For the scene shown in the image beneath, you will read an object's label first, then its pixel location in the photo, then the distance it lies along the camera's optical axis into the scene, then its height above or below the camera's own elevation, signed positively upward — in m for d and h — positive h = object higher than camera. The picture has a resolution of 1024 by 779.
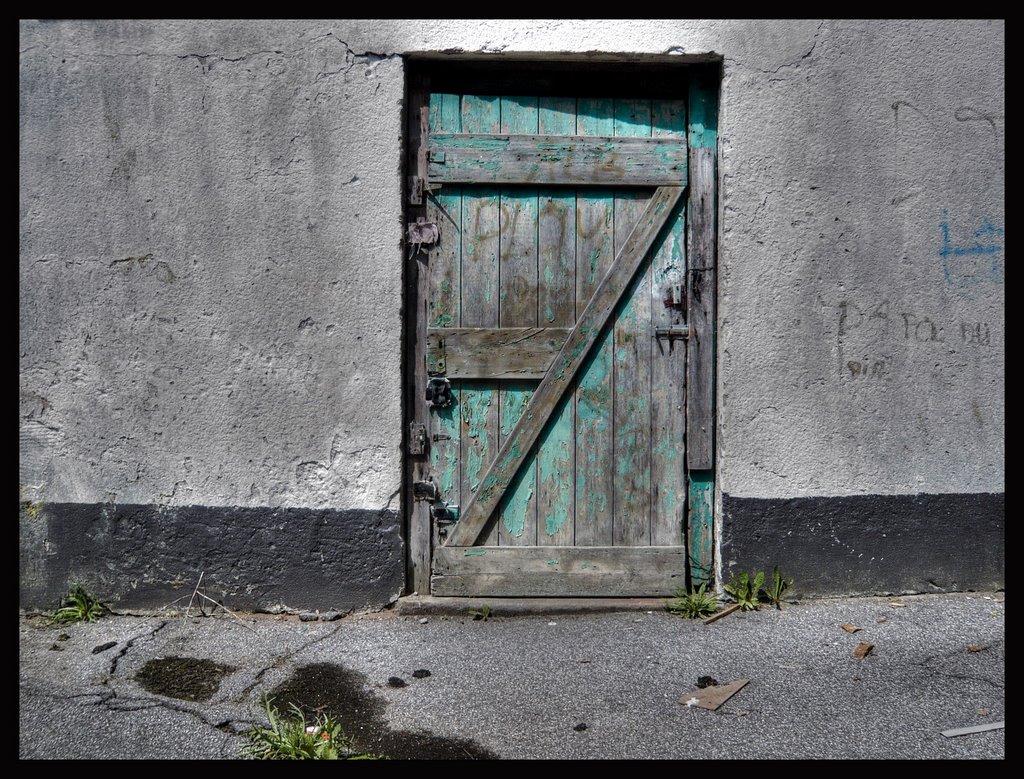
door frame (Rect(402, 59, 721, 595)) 3.69 +0.99
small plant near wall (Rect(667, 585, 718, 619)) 3.58 -0.99
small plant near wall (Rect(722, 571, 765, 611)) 3.58 -0.91
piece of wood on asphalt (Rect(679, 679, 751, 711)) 2.79 -1.12
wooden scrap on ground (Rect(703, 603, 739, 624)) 3.51 -1.01
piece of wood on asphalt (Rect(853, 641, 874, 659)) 3.14 -1.05
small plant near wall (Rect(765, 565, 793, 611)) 3.61 -0.92
